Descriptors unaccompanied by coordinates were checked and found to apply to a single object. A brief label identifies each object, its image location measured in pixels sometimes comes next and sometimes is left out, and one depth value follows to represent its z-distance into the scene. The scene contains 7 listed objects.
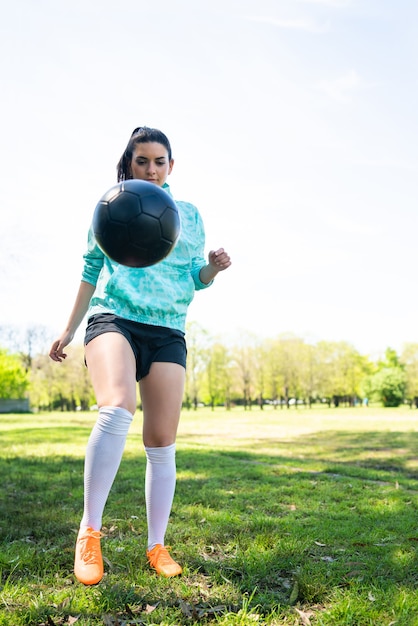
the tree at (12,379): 56.69
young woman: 2.92
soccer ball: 2.90
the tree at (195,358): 57.75
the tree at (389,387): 59.25
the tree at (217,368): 58.88
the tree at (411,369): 54.19
